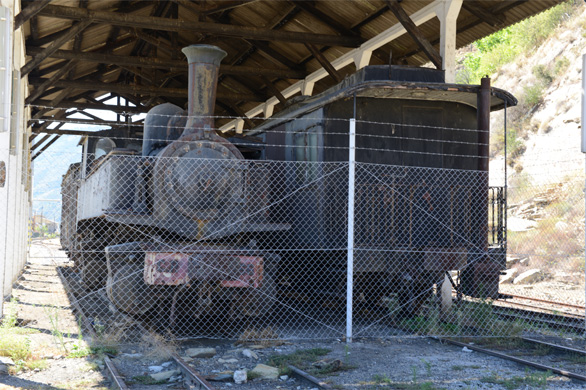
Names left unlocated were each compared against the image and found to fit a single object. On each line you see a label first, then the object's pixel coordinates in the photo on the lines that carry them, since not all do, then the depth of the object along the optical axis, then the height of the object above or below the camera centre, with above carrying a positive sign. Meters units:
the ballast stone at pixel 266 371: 6.06 -1.53
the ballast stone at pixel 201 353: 6.94 -1.54
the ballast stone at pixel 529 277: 14.81 -1.33
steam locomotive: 8.00 +0.26
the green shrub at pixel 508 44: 32.72 +10.40
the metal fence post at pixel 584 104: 7.67 +1.50
